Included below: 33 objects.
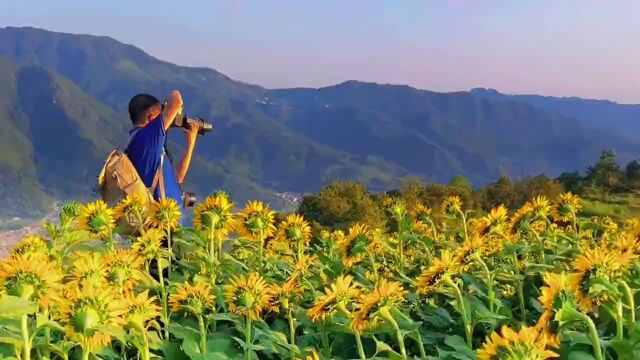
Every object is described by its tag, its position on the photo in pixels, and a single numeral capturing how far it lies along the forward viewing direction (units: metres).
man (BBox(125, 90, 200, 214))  4.45
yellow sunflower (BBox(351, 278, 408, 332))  2.03
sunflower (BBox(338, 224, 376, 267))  3.17
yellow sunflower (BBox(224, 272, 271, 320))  2.38
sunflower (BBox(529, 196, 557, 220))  3.48
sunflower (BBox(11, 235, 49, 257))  2.71
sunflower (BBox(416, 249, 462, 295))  2.36
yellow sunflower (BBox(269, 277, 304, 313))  2.44
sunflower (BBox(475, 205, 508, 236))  3.19
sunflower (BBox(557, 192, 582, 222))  3.69
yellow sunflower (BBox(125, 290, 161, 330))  1.89
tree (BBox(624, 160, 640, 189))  29.91
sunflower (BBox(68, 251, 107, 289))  2.11
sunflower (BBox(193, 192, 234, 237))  3.16
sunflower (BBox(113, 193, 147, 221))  3.24
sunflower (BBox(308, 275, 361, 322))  2.15
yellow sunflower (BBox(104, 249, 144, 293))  2.33
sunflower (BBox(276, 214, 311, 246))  3.43
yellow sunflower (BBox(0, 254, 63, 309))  1.87
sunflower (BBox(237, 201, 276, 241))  3.27
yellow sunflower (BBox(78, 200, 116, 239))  3.17
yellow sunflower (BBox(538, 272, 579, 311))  1.89
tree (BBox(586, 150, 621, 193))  28.35
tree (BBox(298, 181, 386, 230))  15.00
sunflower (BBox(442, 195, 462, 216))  4.22
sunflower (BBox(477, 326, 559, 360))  1.52
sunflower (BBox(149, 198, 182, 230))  3.13
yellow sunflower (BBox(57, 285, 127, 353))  1.75
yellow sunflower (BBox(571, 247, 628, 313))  1.97
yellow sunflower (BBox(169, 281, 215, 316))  2.38
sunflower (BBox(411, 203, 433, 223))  4.09
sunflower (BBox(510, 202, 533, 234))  3.45
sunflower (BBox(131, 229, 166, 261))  2.81
